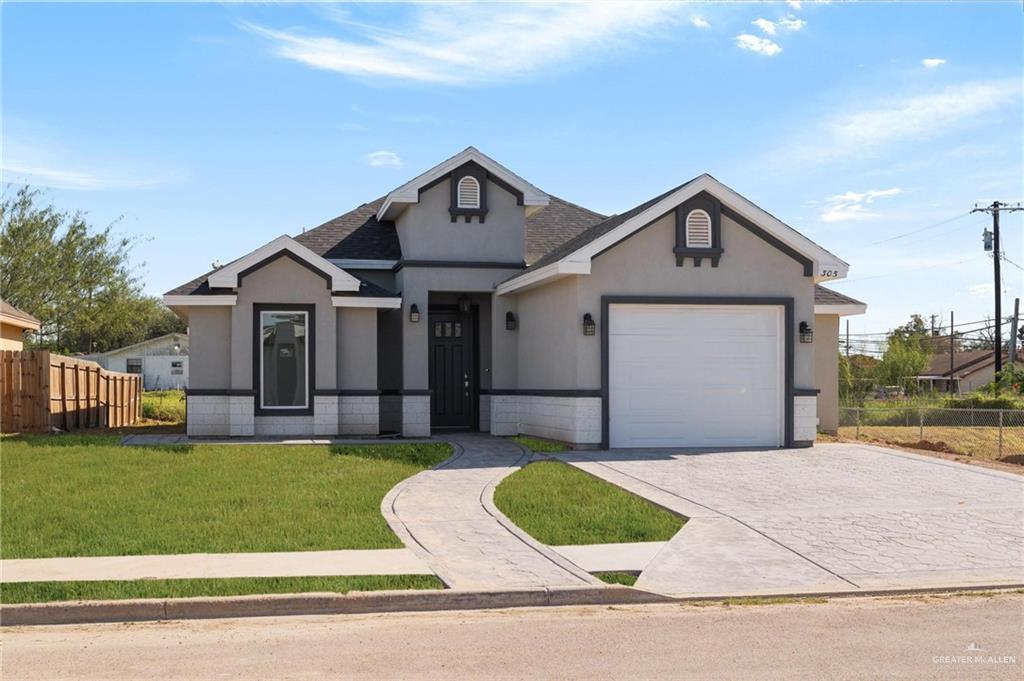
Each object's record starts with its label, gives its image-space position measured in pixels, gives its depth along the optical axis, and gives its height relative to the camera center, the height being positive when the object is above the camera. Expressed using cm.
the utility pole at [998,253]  4402 +423
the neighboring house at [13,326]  2597 +63
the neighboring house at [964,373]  6481 -166
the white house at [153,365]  5178 -86
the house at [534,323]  1798 +48
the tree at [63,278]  4056 +301
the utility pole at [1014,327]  4884 +107
